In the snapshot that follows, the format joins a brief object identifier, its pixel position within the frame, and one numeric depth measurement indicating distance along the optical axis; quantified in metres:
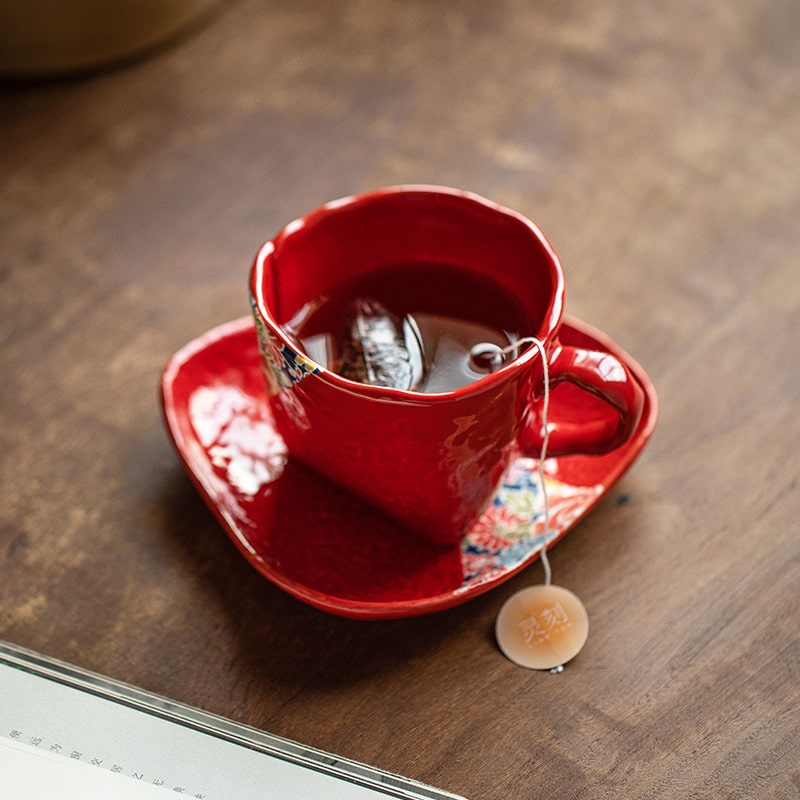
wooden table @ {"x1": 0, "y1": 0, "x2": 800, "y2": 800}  0.55
